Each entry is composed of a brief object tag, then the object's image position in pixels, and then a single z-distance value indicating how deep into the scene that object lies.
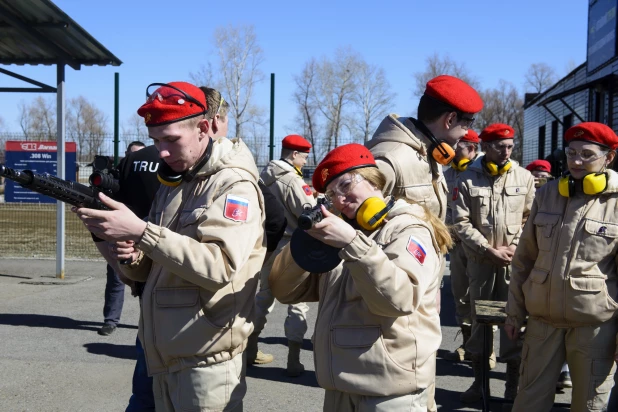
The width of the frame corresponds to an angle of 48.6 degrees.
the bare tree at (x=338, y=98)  45.81
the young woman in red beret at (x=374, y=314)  2.62
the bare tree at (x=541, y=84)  77.88
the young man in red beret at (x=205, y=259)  2.66
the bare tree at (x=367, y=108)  49.69
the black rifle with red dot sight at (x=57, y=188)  2.51
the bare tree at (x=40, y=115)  63.58
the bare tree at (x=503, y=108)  71.00
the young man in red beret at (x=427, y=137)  3.19
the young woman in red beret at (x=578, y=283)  4.14
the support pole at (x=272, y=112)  13.52
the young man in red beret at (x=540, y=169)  9.56
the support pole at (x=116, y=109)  13.48
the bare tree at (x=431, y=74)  53.50
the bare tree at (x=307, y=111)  42.79
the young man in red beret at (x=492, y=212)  6.36
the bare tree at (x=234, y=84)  36.19
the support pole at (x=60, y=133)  10.60
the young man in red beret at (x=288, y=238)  6.52
